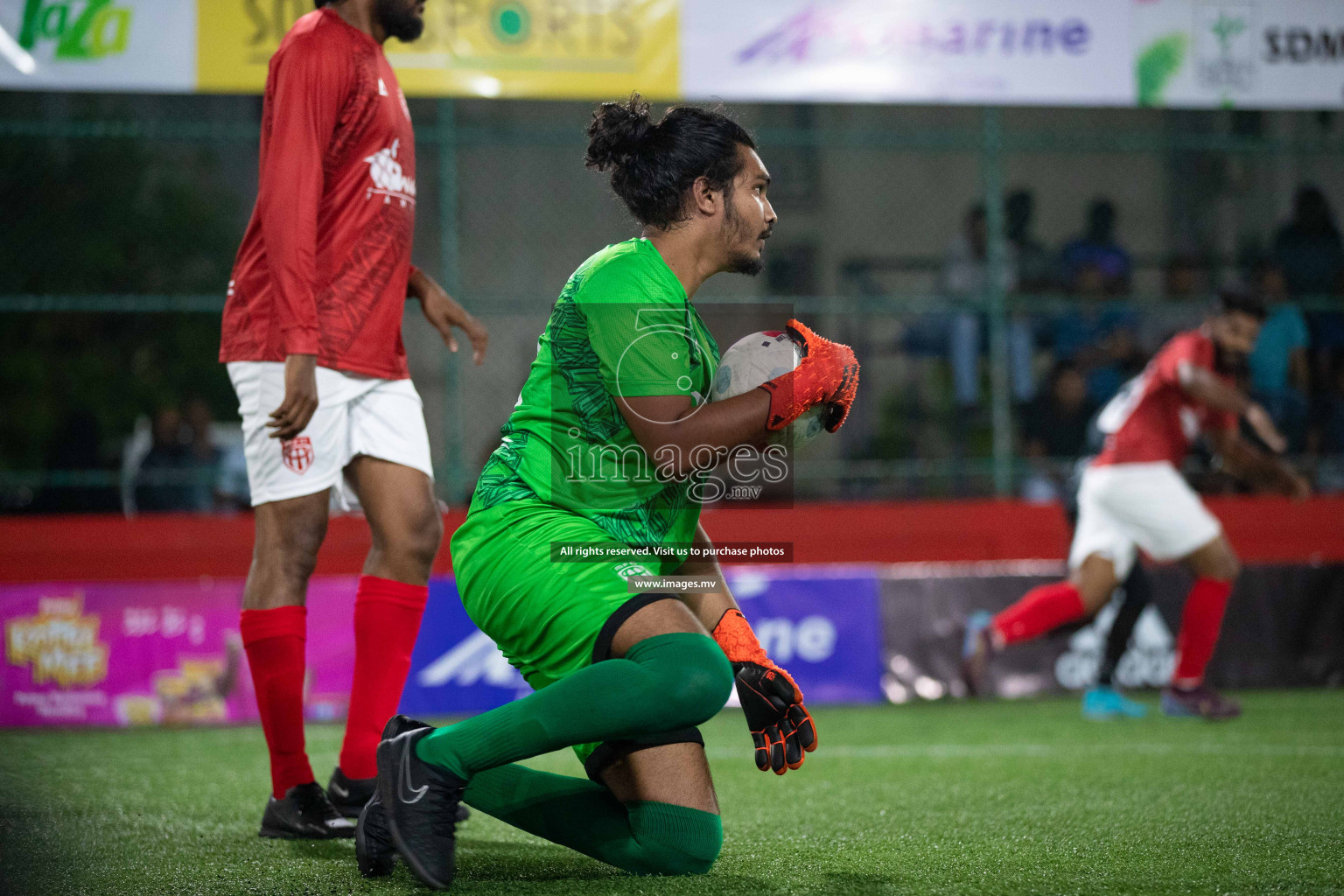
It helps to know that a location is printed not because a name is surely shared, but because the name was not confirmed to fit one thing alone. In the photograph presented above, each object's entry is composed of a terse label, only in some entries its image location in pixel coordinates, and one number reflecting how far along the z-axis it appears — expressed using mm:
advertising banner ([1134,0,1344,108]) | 15336
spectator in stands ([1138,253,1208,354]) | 18911
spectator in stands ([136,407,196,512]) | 14734
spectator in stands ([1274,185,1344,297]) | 18266
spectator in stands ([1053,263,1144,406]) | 18031
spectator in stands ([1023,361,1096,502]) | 17312
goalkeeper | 4785
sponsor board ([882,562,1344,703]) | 13273
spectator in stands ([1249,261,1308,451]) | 16891
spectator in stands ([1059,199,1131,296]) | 19297
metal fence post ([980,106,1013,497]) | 15687
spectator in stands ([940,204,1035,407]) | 17141
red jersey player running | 11625
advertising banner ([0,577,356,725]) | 11789
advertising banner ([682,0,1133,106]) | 14773
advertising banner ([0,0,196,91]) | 13695
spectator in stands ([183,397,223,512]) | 15508
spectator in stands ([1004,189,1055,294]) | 18656
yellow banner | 13820
